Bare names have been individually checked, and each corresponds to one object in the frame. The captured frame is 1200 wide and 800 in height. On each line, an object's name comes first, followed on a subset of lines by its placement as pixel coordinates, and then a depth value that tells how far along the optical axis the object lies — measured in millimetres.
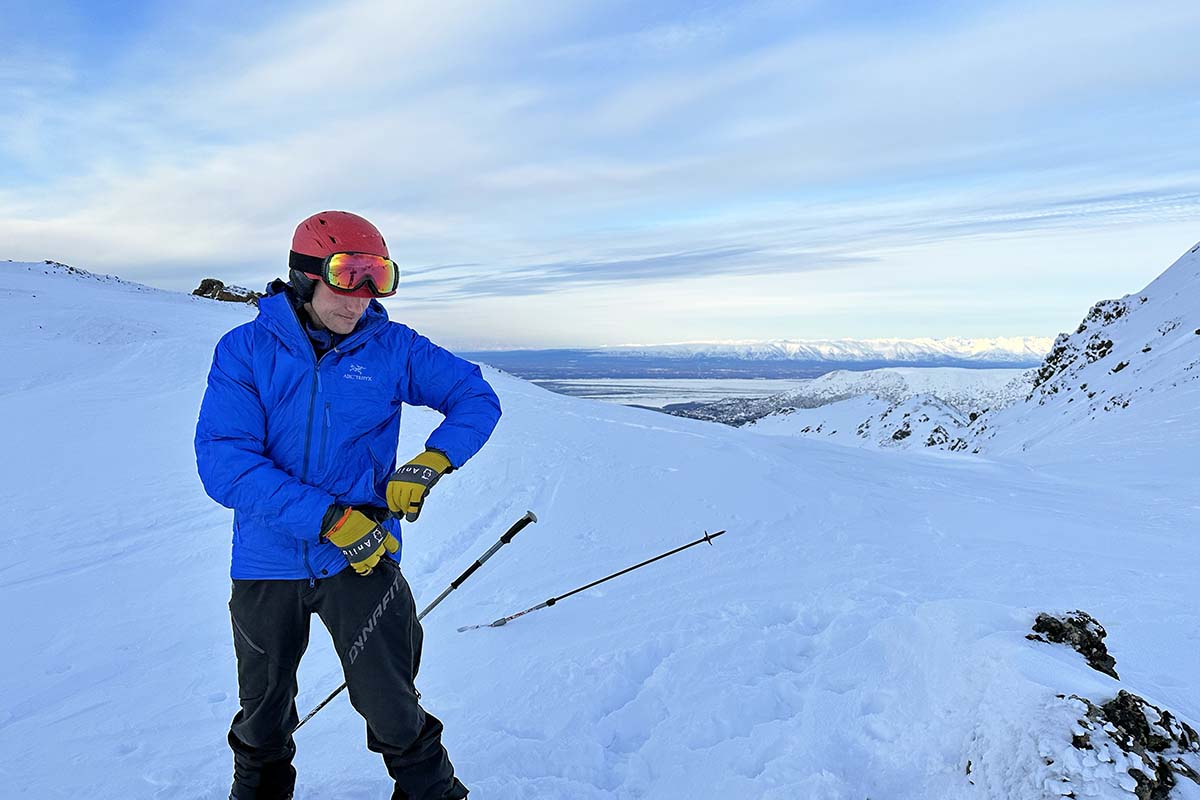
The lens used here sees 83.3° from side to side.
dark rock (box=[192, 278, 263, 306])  43900
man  2916
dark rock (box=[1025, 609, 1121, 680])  4336
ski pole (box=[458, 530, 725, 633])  5926
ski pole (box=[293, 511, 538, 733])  4699
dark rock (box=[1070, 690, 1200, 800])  3105
